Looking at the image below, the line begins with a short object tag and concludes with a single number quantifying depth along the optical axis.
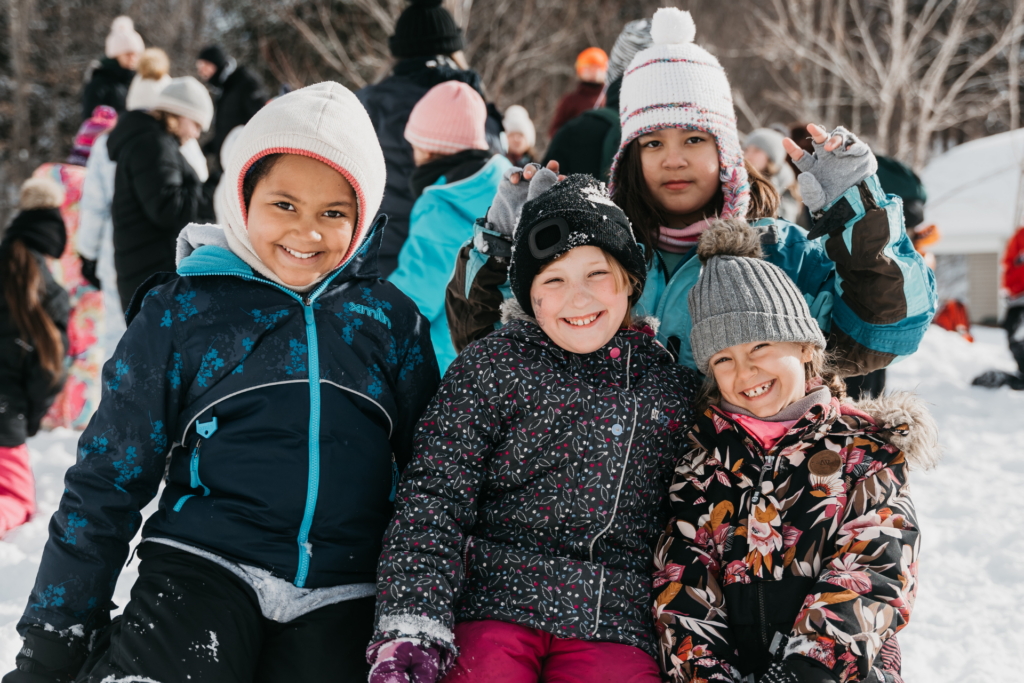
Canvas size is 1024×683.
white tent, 16.48
